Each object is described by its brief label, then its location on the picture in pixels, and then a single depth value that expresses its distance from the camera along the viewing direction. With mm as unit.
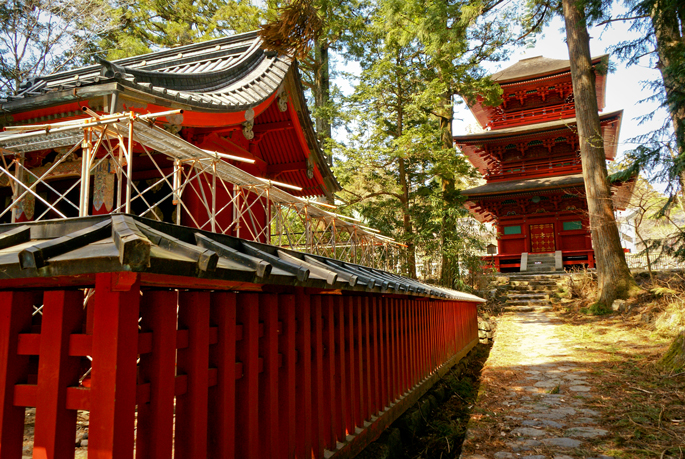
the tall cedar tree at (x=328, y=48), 16102
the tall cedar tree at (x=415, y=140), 13961
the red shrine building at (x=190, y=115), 4922
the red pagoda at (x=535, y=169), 20344
